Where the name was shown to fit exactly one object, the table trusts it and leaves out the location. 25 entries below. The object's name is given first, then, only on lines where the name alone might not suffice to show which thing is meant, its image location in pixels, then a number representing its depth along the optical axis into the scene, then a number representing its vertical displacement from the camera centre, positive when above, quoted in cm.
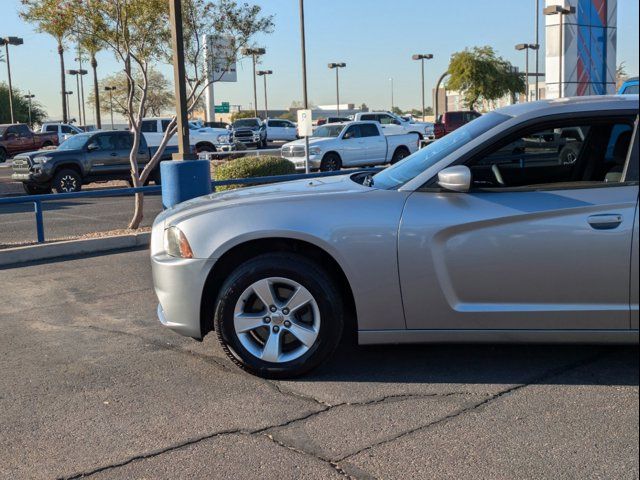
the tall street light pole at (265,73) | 7888 +704
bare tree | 1184 +190
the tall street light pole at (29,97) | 7738 +532
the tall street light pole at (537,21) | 3747 +590
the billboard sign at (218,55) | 1377 +161
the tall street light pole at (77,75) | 6856 +673
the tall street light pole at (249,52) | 1421 +176
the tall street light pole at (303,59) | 3013 +341
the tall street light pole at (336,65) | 7188 +696
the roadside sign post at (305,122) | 1752 +36
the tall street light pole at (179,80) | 986 +83
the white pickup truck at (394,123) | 2820 +51
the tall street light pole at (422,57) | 6212 +656
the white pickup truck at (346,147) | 2291 -36
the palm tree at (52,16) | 1152 +204
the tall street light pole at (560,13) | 2262 +375
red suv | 3266 +53
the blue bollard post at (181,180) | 949 -52
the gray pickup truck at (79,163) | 1923 -53
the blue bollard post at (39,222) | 955 -101
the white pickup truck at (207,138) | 3033 +9
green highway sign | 7902 +340
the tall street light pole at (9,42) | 4303 +625
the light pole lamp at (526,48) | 4981 +599
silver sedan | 432 -74
